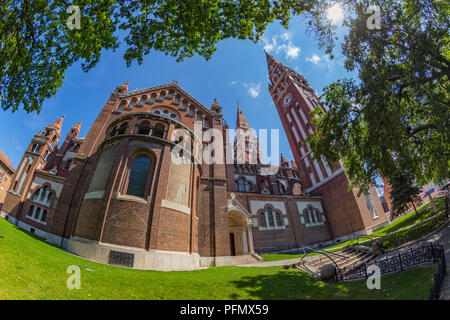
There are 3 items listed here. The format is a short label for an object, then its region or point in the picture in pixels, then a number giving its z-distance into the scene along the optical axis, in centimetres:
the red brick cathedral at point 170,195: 1242
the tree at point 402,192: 2017
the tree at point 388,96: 852
